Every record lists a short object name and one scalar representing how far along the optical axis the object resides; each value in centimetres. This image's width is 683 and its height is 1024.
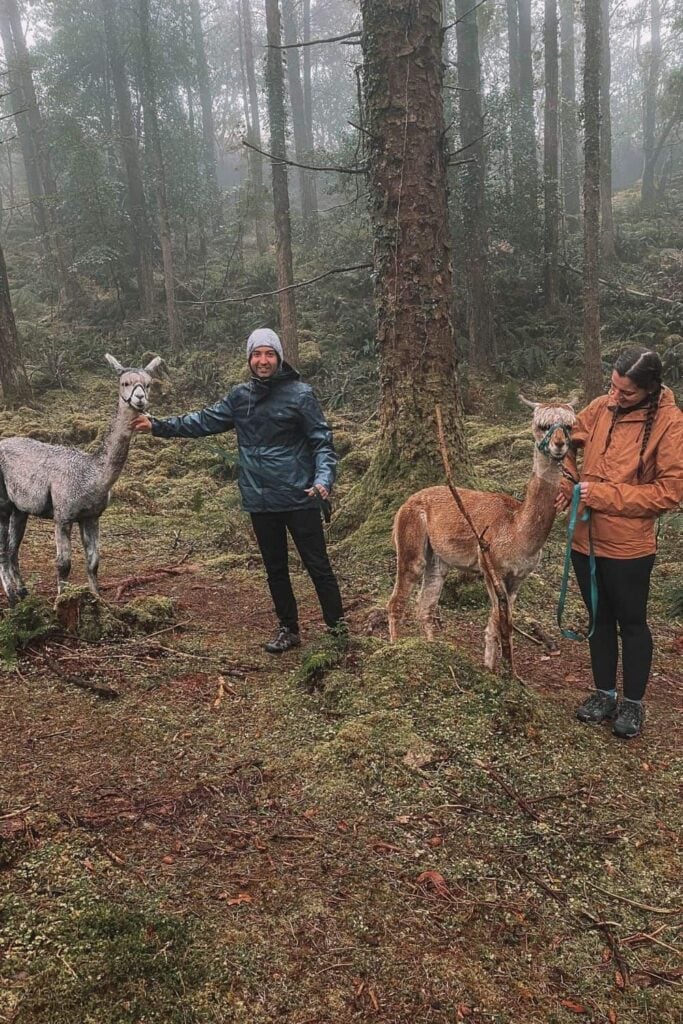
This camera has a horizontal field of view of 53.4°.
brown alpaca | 448
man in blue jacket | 539
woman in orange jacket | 415
